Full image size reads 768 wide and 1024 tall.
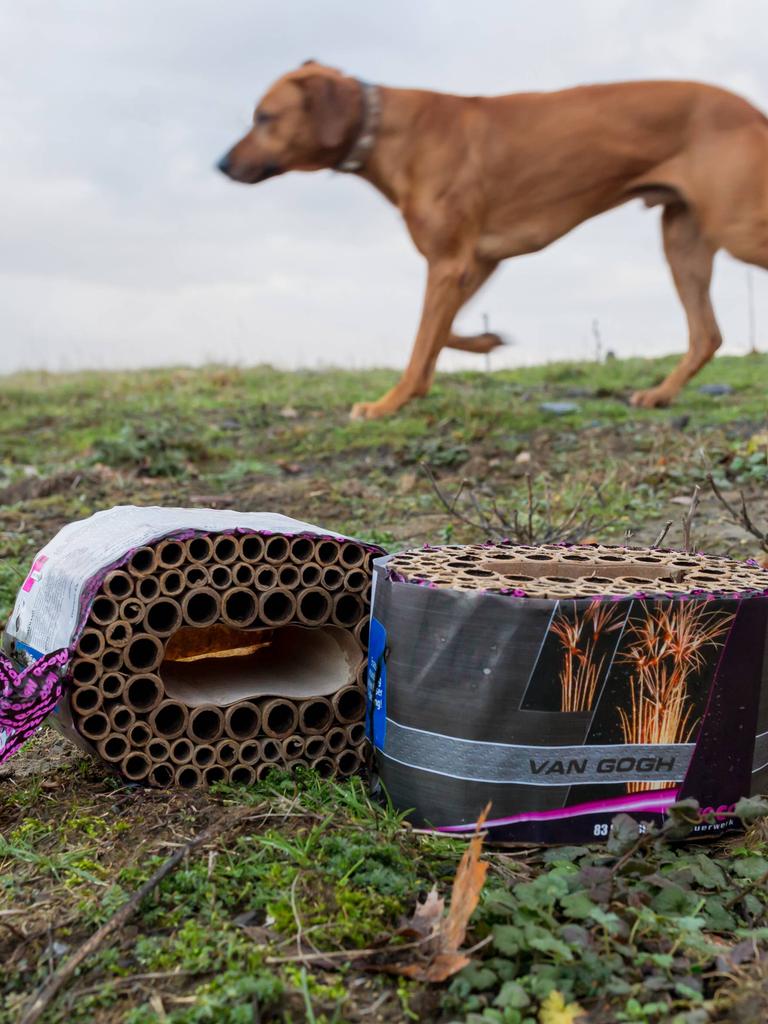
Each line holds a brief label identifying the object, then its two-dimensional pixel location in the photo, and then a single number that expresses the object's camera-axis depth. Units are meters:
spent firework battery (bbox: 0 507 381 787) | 0.68
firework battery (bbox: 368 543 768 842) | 0.62
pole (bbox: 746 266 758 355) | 8.83
